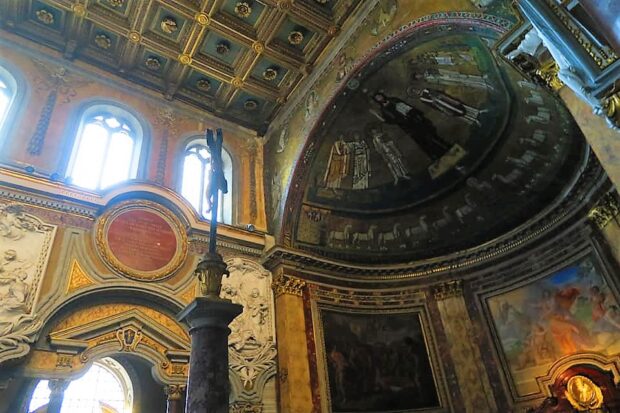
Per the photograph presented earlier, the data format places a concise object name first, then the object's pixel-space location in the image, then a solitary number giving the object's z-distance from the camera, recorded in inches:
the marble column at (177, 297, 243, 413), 165.6
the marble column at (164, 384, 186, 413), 318.0
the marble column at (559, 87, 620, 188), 161.0
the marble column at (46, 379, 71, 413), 276.7
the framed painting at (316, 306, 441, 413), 394.3
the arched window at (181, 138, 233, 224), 443.5
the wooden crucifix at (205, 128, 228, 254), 235.1
